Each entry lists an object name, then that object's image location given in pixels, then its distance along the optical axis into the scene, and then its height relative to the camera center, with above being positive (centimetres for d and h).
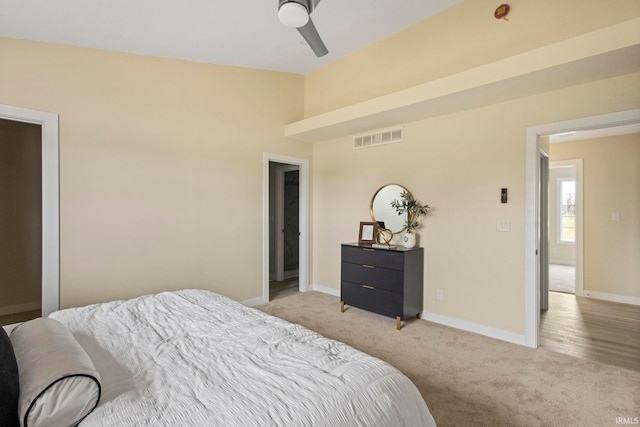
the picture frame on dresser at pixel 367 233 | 395 -26
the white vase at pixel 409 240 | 368 -32
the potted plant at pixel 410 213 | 370 -1
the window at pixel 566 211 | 726 +3
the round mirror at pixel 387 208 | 395 +6
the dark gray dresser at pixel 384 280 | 338 -77
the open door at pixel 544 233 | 386 -25
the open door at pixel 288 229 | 569 -32
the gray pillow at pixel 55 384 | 96 -56
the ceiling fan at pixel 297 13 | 153 +100
